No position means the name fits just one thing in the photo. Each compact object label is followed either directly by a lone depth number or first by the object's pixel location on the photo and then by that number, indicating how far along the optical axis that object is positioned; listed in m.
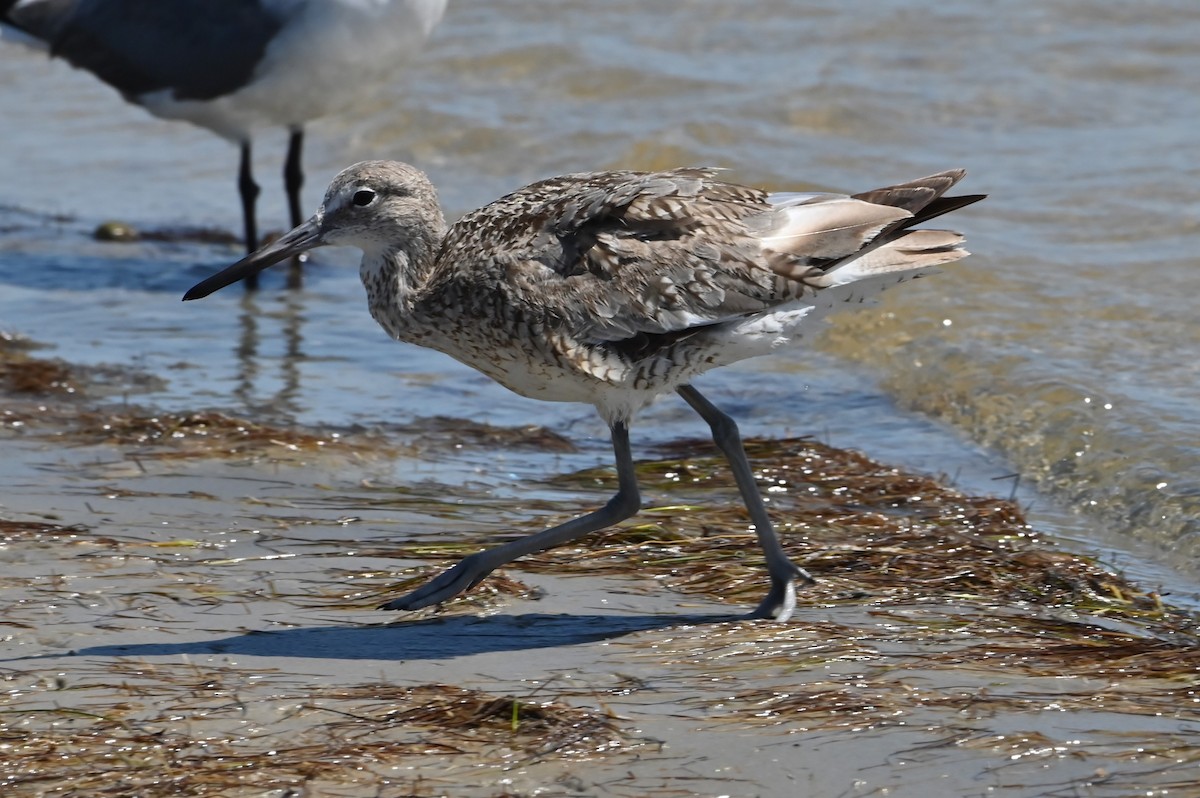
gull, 18.81
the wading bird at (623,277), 9.25
